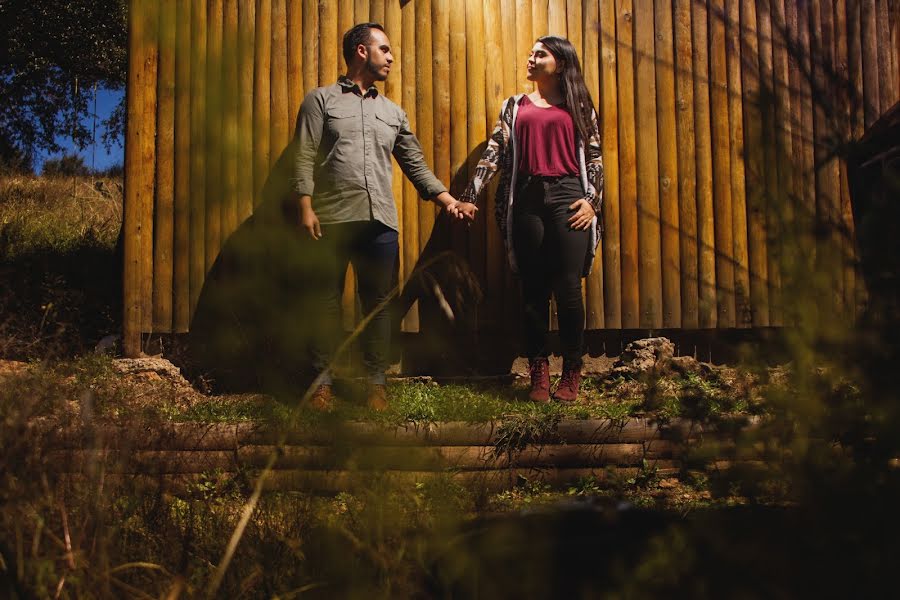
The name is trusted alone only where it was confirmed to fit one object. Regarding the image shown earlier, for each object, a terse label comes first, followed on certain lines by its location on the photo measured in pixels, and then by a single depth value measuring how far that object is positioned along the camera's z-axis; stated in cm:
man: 380
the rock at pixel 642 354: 449
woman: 398
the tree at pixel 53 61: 1269
